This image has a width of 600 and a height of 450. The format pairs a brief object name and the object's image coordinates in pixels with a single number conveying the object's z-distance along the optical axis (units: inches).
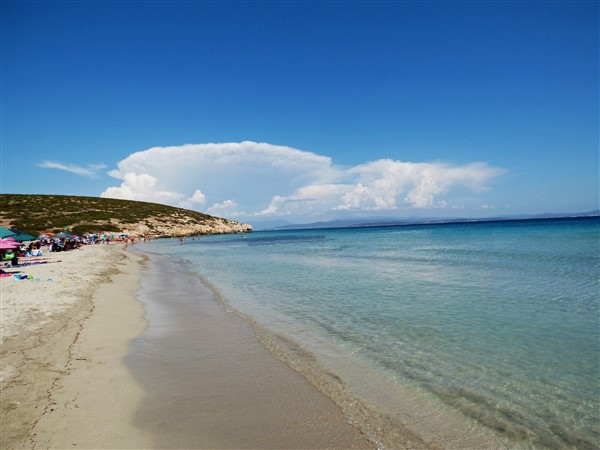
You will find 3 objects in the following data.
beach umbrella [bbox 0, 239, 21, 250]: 955.3
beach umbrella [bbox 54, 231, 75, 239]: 1780.0
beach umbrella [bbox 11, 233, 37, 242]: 1203.5
